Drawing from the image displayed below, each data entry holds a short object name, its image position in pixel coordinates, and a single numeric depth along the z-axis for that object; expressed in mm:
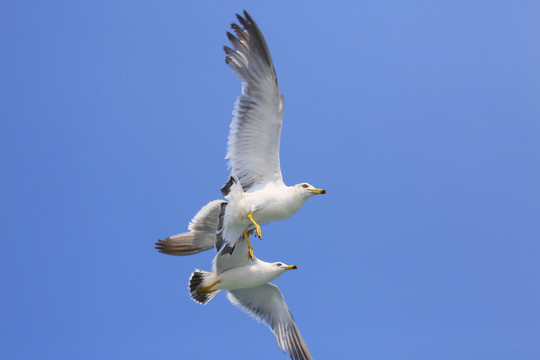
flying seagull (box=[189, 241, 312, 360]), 14062
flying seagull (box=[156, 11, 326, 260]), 12203
